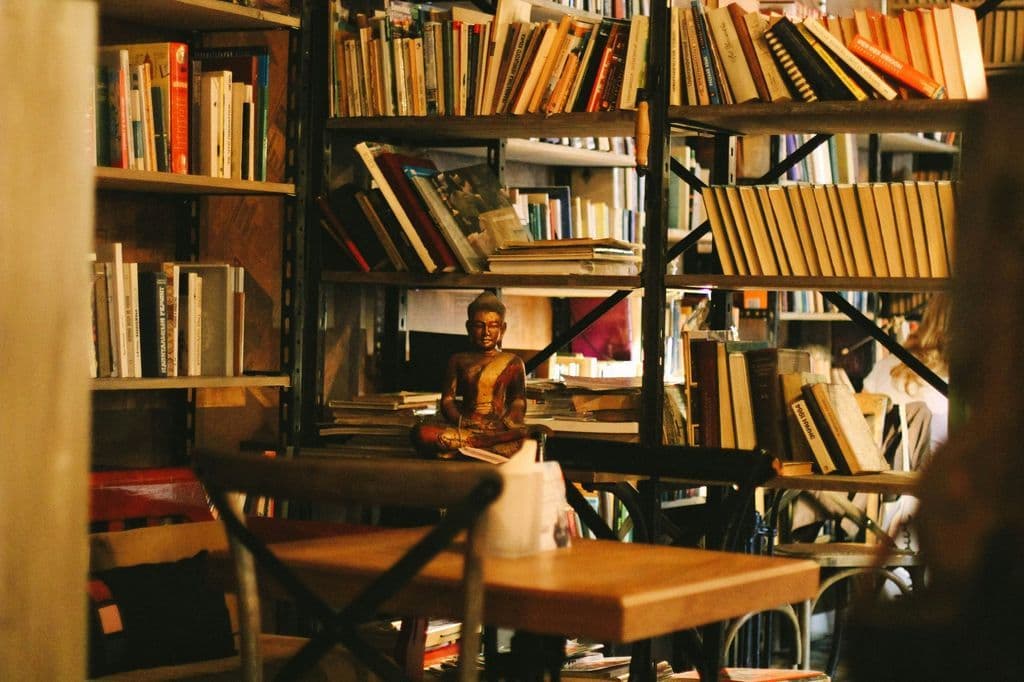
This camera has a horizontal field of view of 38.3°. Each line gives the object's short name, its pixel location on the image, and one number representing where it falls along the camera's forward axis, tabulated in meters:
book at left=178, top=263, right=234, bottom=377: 3.33
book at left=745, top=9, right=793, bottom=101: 3.19
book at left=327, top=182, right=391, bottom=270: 3.63
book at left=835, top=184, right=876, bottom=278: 3.17
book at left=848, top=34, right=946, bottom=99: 3.09
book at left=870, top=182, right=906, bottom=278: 3.14
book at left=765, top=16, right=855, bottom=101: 3.14
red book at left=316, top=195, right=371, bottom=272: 3.63
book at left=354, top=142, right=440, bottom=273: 3.51
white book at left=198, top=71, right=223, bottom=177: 3.34
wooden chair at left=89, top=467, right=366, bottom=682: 2.98
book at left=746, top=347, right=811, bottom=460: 3.26
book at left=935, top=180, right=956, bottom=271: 3.10
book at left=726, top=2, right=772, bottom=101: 3.21
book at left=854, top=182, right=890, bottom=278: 3.15
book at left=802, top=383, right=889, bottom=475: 3.19
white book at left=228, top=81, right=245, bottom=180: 3.40
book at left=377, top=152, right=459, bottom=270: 3.52
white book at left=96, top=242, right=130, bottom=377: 3.14
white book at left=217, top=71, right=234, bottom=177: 3.37
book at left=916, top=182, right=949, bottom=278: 3.11
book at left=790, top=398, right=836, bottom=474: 3.21
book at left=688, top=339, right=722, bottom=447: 3.30
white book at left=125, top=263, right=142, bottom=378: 3.17
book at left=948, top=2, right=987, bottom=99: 3.11
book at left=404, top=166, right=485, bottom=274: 3.49
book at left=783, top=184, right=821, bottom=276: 3.21
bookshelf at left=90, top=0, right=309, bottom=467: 3.48
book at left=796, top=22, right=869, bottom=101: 3.13
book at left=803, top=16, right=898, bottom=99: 3.11
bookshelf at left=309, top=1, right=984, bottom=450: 3.13
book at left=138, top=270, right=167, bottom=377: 3.21
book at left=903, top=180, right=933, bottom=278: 3.12
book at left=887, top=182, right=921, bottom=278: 3.13
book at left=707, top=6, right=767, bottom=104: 3.22
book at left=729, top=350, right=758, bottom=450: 3.28
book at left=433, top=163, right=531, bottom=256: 3.54
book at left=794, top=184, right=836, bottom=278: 3.20
